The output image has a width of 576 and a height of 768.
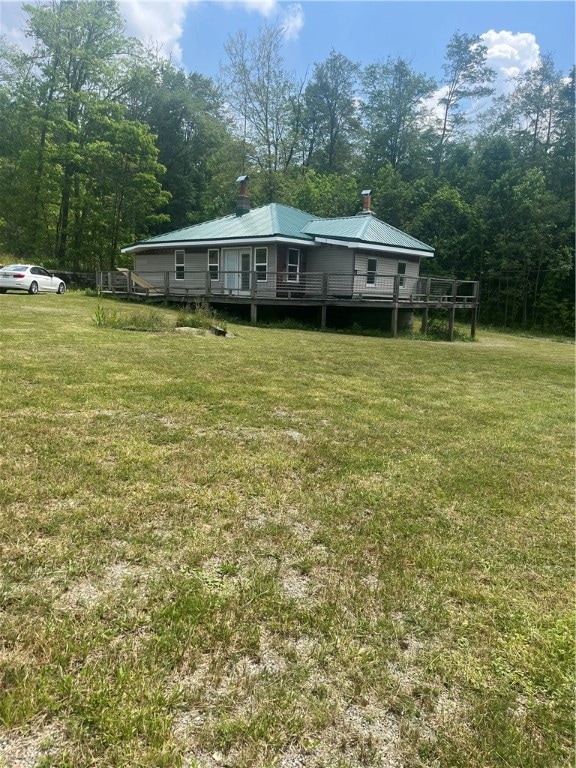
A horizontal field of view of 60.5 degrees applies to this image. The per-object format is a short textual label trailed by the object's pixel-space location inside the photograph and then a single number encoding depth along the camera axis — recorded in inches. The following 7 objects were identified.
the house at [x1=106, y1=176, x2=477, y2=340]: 710.5
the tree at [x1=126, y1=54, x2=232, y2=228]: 1470.2
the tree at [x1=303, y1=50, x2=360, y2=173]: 1644.9
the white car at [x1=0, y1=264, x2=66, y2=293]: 784.9
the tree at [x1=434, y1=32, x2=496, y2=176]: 1435.8
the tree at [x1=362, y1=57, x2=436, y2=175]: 1470.2
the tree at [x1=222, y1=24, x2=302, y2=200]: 1399.9
